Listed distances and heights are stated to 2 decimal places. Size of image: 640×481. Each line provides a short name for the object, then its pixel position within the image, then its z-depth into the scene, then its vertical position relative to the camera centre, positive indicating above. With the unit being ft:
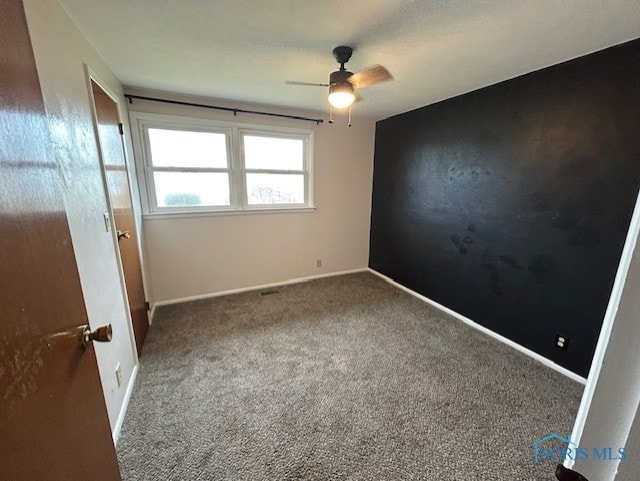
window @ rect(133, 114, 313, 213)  9.26 +0.82
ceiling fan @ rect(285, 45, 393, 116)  5.68 +2.36
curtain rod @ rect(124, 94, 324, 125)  8.45 +2.82
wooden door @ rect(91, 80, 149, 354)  5.99 -0.37
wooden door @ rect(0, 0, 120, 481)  1.58 -0.85
